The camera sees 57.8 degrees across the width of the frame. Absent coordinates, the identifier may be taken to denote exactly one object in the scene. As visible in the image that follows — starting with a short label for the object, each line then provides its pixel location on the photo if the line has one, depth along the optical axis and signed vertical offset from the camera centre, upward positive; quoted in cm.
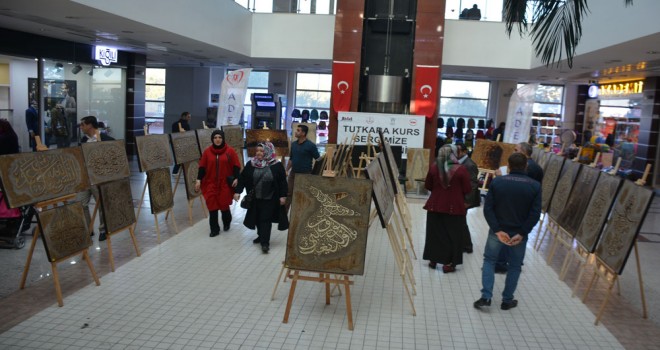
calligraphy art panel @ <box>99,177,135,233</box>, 655 -119
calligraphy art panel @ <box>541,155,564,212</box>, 845 -76
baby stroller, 727 -166
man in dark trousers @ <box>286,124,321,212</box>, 948 -69
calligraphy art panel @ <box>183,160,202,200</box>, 909 -113
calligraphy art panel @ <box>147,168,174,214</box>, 797 -120
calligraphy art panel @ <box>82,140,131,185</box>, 653 -71
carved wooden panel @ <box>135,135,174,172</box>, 797 -70
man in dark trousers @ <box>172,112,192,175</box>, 1411 -45
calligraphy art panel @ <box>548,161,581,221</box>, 763 -82
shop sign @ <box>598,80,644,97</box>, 1841 +133
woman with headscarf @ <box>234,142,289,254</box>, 748 -103
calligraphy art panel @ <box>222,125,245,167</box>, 1100 -56
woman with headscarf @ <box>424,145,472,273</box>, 672 -102
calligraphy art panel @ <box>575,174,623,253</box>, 614 -88
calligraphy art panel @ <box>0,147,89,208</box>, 523 -76
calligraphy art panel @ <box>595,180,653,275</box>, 543 -90
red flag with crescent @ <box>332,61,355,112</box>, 1410 +65
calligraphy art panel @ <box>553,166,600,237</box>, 685 -87
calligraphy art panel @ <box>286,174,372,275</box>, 530 -100
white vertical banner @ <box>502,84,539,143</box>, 1245 +14
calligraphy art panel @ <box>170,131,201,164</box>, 899 -67
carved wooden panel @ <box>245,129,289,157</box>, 1266 -62
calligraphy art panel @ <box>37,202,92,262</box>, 548 -128
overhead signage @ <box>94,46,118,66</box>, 1614 +120
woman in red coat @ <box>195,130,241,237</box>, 834 -100
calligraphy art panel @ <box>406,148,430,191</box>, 1275 -102
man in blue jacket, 574 -92
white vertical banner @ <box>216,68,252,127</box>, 1218 +13
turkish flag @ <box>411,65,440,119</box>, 1405 +68
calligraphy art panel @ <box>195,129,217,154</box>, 975 -57
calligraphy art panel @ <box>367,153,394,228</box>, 547 -73
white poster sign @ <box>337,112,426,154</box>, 1280 -24
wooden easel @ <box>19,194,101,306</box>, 547 -158
